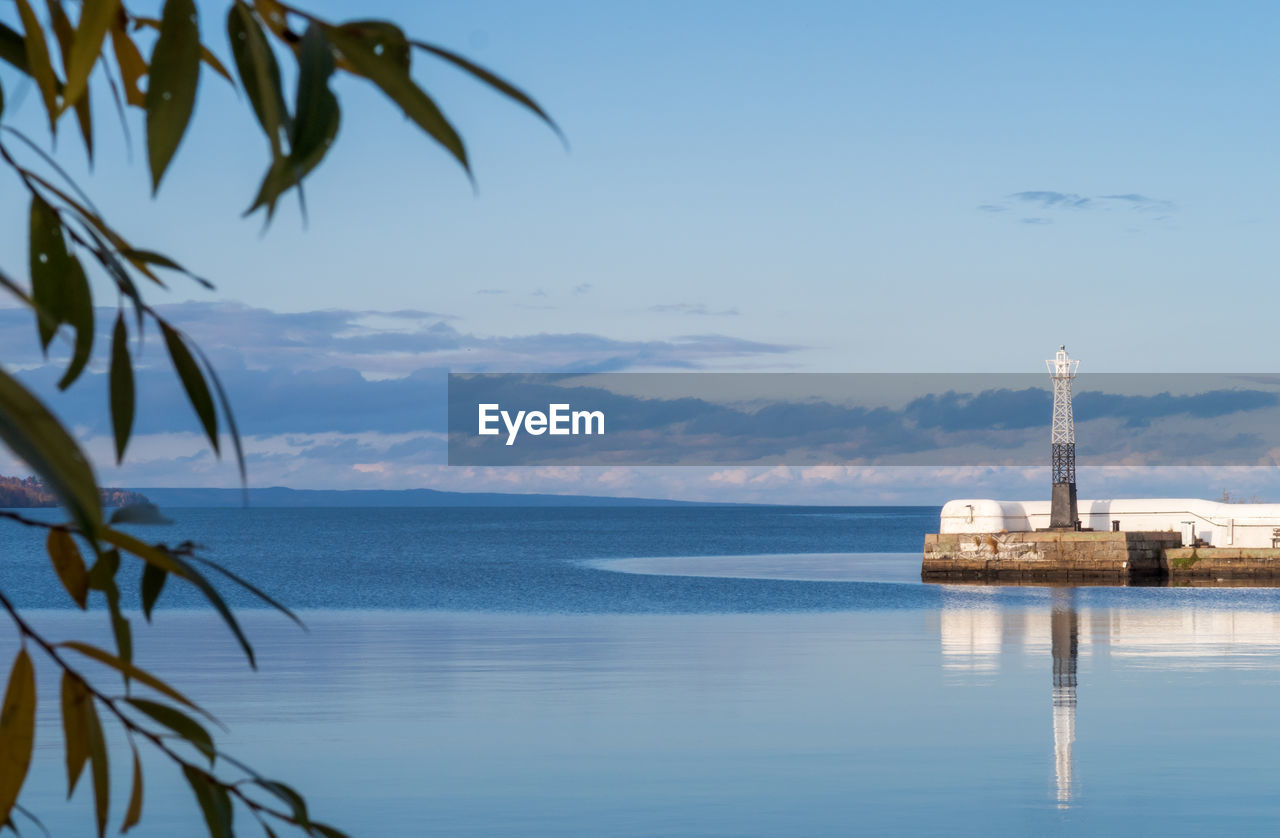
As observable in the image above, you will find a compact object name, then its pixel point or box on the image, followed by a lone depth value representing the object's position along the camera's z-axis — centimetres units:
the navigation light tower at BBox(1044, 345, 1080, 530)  4559
